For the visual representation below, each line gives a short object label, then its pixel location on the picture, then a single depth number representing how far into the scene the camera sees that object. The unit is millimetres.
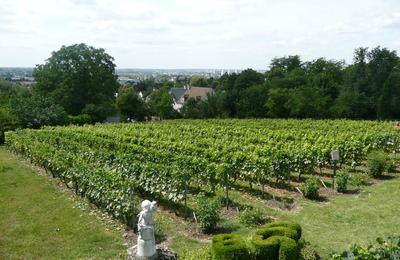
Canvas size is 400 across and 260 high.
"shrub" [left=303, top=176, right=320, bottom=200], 13977
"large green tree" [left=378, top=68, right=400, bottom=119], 47281
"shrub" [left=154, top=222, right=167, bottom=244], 10764
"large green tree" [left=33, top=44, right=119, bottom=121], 50438
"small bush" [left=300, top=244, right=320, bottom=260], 8430
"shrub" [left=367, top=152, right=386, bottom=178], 16844
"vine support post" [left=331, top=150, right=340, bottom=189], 14875
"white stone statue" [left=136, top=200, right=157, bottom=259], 7871
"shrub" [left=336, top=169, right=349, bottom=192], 14719
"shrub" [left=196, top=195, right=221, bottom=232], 10977
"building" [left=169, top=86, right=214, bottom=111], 94969
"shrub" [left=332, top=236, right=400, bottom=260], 5142
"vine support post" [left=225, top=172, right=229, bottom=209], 13384
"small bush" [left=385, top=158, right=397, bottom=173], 17241
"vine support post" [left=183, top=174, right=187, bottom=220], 12771
